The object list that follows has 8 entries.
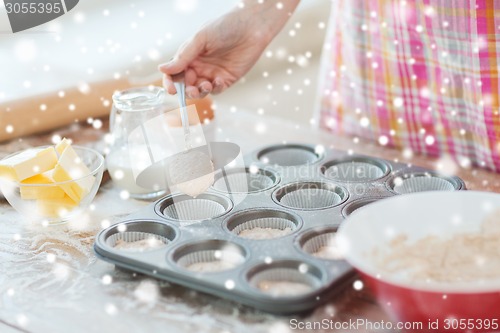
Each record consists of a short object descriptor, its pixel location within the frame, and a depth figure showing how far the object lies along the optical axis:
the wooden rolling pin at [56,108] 1.44
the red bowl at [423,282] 0.98
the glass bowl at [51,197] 1.21
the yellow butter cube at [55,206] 1.22
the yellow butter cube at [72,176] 1.22
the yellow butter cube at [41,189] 1.21
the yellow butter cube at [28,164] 1.21
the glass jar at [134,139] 1.29
